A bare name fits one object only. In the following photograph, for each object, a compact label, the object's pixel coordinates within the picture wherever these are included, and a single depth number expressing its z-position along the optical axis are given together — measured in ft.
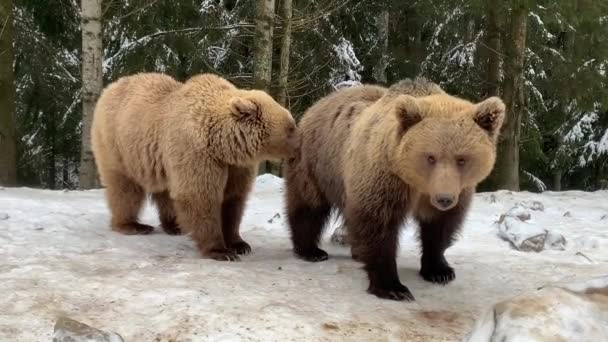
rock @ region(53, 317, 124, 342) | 9.97
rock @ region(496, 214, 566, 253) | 19.65
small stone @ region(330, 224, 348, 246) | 20.57
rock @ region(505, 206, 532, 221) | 23.50
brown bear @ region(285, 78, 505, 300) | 13.00
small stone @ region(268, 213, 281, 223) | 23.61
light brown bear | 17.49
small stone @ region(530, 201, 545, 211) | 26.03
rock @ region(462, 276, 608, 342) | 9.19
